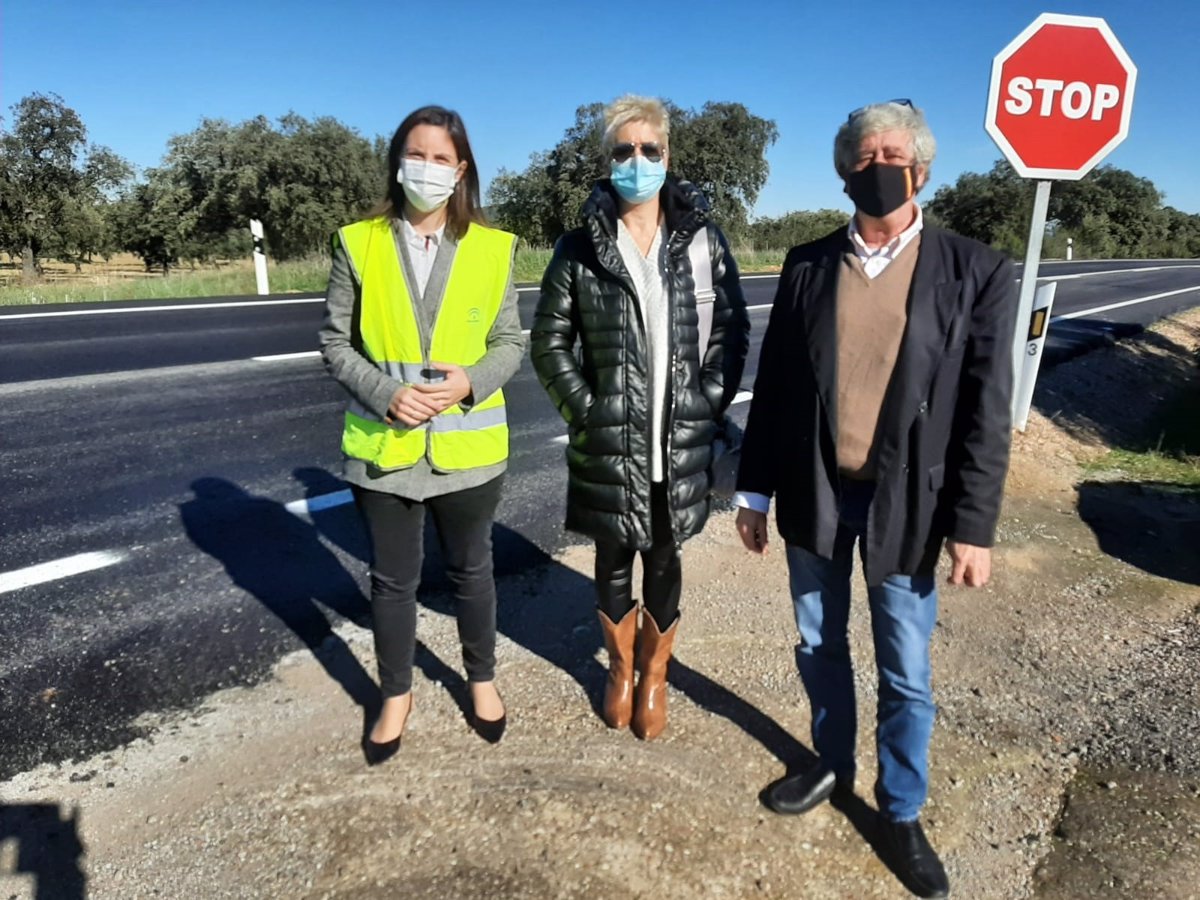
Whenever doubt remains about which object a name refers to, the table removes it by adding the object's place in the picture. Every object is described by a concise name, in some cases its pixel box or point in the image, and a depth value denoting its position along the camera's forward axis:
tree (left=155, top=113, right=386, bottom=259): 37.12
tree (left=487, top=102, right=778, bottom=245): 40.34
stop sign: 5.12
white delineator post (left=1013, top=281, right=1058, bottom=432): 6.40
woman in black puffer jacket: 2.63
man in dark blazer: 2.04
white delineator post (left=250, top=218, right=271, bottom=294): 15.97
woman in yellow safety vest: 2.52
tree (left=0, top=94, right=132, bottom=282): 33.03
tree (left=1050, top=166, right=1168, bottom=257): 57.31
